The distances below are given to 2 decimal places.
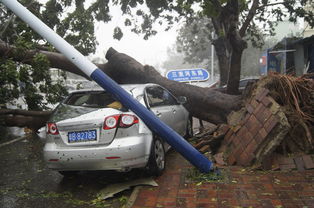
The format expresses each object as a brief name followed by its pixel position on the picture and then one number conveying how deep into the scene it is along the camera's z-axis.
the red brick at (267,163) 4.71
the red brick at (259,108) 5.19
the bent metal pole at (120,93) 4.41
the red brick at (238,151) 5.15
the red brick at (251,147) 4.87
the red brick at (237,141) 5.30
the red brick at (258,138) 4.79
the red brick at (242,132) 5.30
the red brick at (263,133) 4.77
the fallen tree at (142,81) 7.58
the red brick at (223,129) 5.89
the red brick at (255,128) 4.99
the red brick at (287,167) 4.68
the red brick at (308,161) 4.63
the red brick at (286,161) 4.76
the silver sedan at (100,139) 4.22
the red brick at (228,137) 5.64
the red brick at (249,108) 5.58
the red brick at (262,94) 5.32
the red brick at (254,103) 5.54
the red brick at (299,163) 4.66
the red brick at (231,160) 5.14
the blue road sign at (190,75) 17.63
